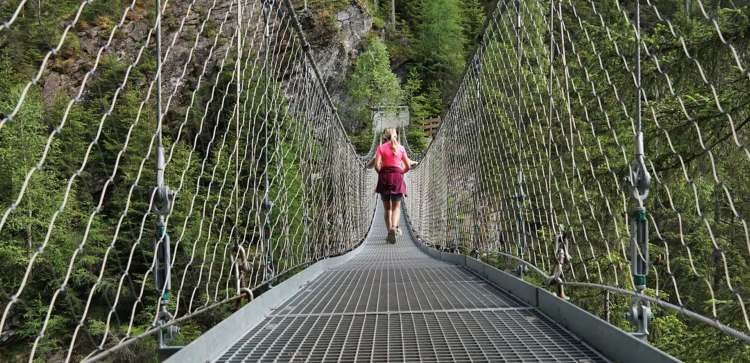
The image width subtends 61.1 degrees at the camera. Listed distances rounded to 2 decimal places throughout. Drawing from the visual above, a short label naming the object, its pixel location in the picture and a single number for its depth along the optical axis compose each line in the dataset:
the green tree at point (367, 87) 28.12
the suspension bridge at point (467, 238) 1.44
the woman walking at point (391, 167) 5.84
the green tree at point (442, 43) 33.72
